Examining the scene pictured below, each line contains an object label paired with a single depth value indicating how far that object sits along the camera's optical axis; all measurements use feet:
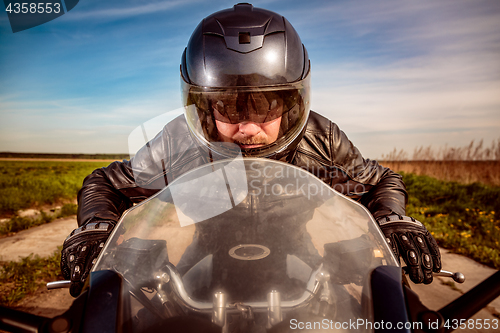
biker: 5.05
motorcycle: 1.91
